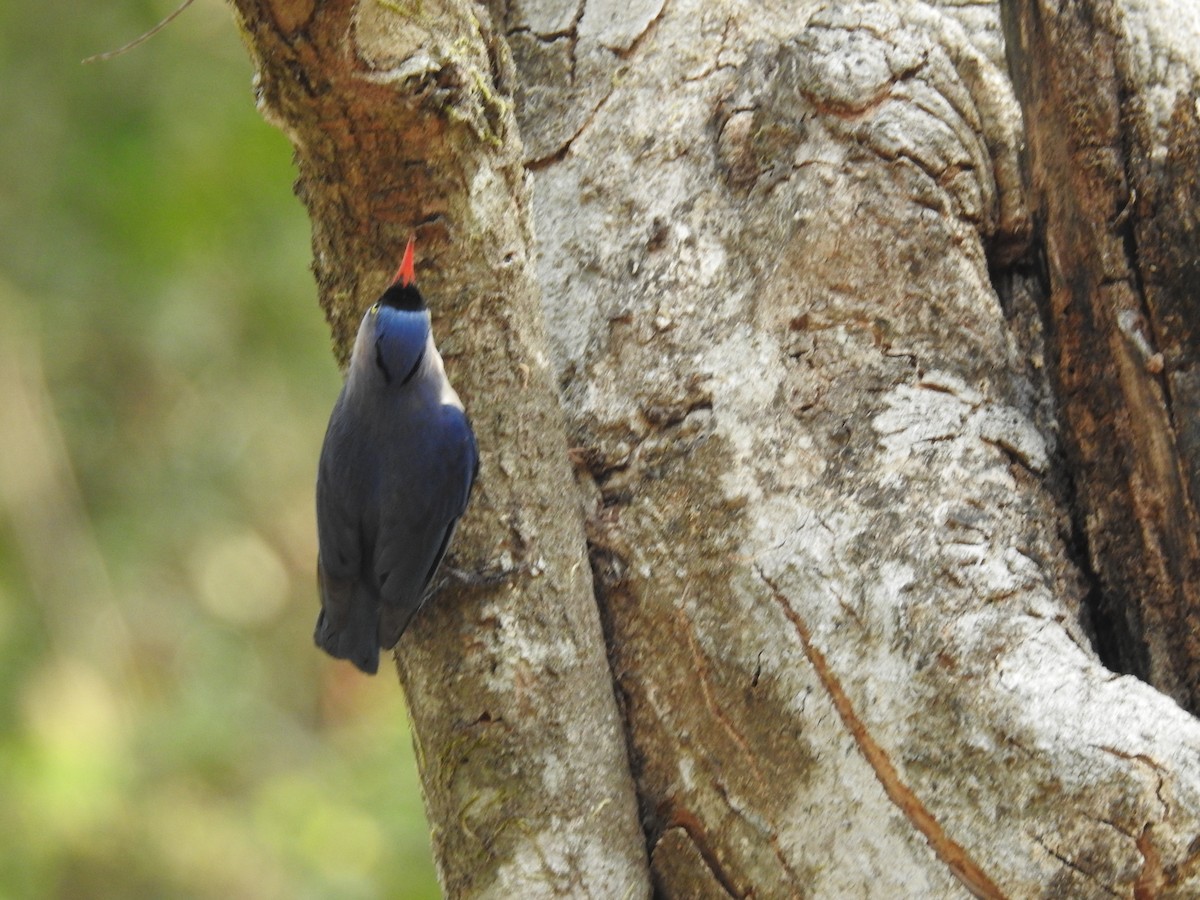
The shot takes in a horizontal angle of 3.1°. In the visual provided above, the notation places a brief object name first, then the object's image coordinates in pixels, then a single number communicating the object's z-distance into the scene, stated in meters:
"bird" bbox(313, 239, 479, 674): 5.60
